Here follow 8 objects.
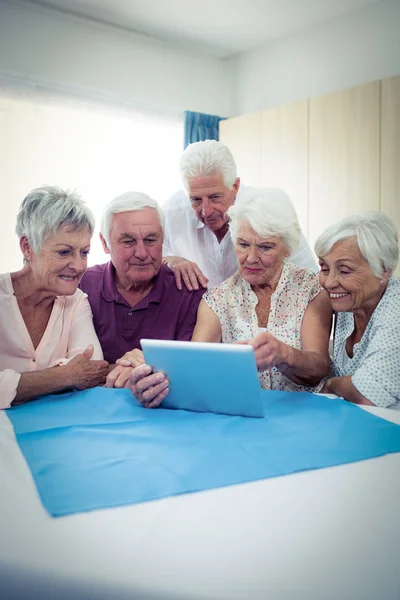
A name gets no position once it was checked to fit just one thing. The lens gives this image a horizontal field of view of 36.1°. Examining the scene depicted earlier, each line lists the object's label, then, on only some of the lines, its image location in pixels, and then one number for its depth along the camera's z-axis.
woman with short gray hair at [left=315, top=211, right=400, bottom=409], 1.73
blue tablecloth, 0.99
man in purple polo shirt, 2.12
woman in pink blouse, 1.84
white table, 0.72
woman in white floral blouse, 1.96
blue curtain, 5.68
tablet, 1.35
